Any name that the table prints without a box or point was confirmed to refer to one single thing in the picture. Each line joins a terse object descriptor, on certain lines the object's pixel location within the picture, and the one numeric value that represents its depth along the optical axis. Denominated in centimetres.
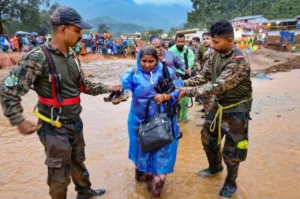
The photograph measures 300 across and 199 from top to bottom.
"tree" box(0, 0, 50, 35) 3503
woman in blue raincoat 307
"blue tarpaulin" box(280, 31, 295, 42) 3412
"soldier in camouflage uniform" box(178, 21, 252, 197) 291
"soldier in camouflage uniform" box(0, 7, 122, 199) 226
